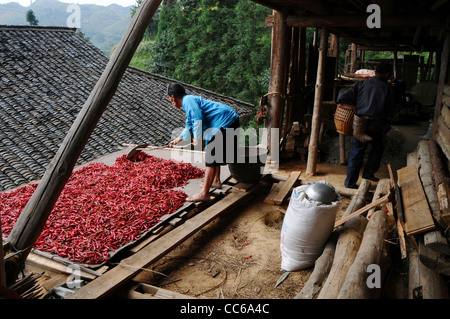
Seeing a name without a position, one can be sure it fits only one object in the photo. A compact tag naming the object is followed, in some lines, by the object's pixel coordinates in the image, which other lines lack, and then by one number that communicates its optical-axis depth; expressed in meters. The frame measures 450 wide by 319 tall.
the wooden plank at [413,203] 3.12
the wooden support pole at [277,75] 6.61
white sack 3.27
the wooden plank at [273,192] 5.23
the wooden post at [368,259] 2.49
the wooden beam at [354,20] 5.52
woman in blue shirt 4.57
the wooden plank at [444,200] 2.92
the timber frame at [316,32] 5.56
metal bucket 5.36
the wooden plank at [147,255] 2.92
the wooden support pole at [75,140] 2.75
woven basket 5.60
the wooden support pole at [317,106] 6.29
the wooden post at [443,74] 5.56
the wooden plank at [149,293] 3.01
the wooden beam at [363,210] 3.85
